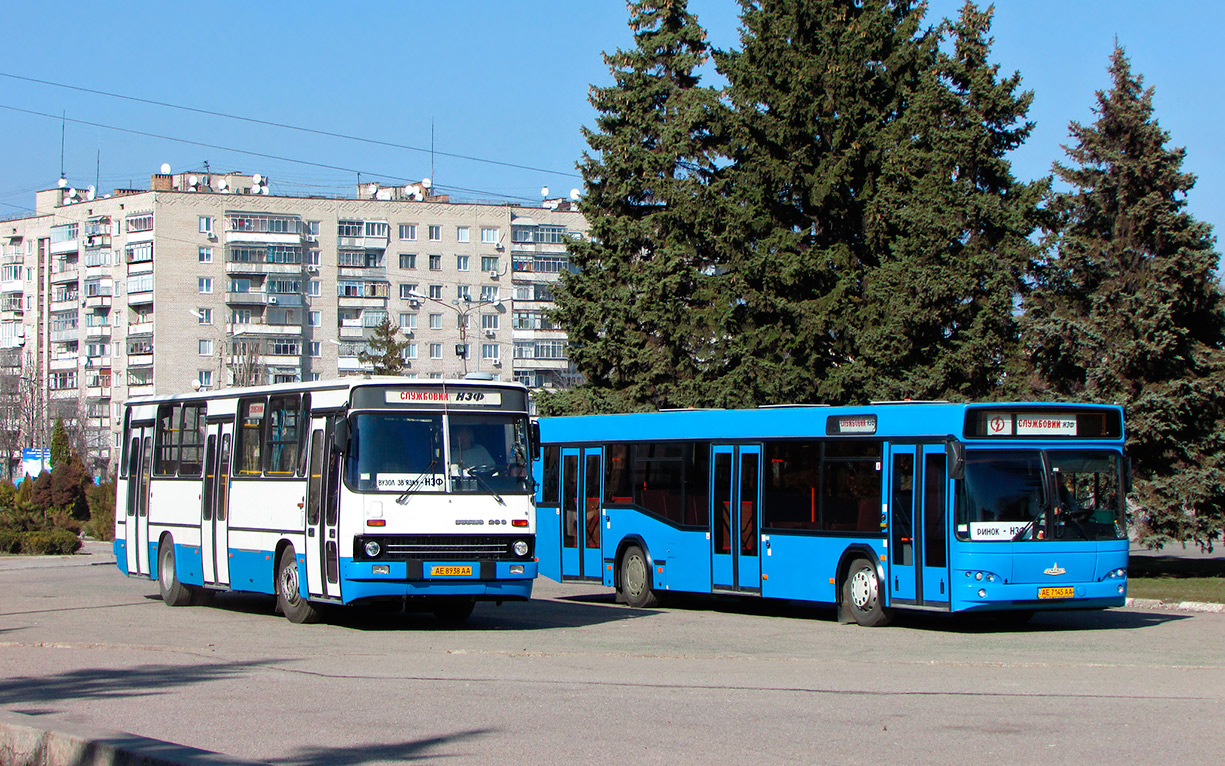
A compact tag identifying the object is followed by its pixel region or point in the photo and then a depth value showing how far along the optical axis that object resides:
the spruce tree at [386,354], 88.12
